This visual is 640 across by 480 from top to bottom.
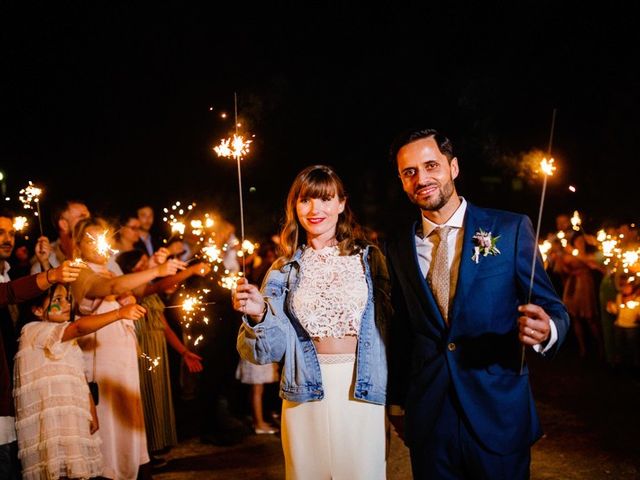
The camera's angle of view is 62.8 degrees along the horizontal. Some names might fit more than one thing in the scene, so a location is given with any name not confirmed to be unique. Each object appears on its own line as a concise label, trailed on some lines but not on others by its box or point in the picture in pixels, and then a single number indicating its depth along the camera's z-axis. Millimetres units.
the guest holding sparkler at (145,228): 8016
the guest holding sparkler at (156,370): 6070
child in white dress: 4371
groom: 2777
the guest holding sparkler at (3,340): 3981
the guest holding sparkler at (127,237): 6833
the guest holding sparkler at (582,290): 10422
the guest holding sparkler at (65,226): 6266
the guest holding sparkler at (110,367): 5043
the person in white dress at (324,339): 3211
